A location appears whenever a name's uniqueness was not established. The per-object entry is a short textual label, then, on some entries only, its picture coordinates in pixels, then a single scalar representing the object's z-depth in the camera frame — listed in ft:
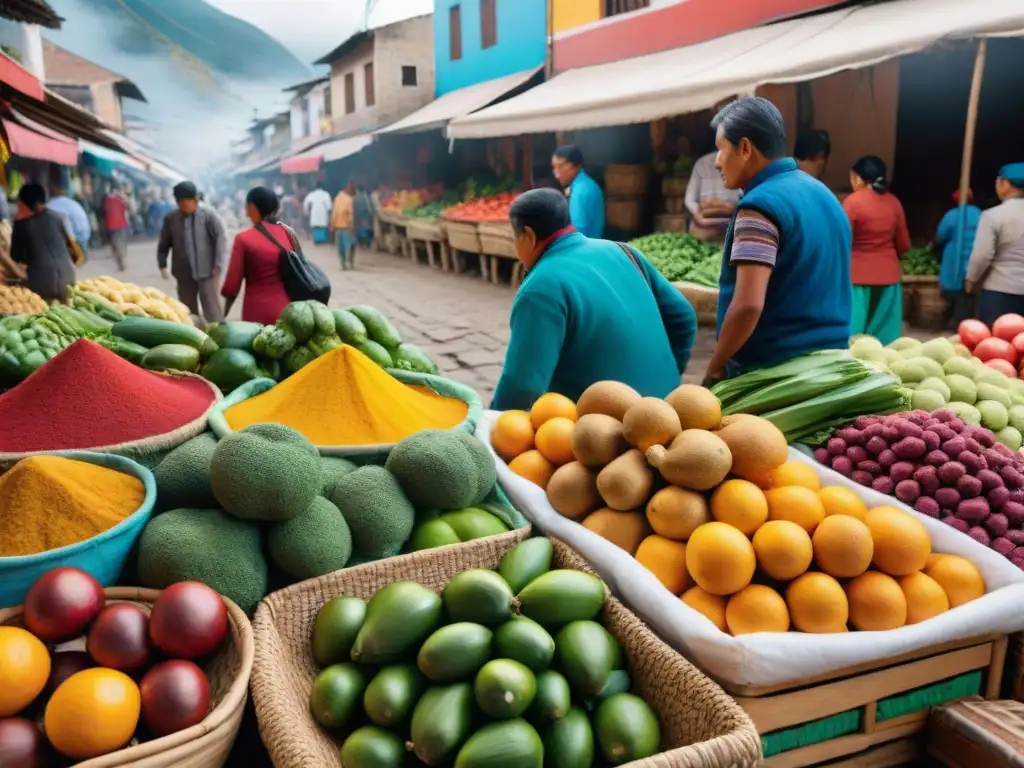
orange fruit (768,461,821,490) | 5.68
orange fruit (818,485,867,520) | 5.45
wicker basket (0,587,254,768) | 3.53
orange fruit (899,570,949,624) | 4.97
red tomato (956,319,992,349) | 11.05
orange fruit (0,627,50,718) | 3.80
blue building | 47.32
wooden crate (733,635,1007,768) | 4.57
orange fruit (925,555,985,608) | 5.12
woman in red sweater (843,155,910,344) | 16.76
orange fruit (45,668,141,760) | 3.67
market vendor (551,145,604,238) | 21.57
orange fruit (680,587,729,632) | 4.91
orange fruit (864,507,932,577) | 5.08
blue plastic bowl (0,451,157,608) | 4.44
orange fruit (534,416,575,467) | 6.46
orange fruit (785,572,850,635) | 4.75
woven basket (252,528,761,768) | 3.83
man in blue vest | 8.21
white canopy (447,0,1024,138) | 17.38
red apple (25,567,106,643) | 4.16
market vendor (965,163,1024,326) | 16.35
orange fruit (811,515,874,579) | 4.95
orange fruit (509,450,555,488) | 6.53
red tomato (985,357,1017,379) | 10.12
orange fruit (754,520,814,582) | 4.92
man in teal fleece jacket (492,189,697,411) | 8.01
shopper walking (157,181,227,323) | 20.97
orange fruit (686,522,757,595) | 4.83
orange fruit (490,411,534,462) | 6.91
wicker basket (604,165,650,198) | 32.76
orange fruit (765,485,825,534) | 5.23
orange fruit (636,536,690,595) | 5.21
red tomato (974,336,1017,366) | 10.53
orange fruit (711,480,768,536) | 5.16
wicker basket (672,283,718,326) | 22.57
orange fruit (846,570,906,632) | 4.84
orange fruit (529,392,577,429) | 6.84
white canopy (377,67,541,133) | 44.78
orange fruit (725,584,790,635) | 4.72
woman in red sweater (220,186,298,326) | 15.10
